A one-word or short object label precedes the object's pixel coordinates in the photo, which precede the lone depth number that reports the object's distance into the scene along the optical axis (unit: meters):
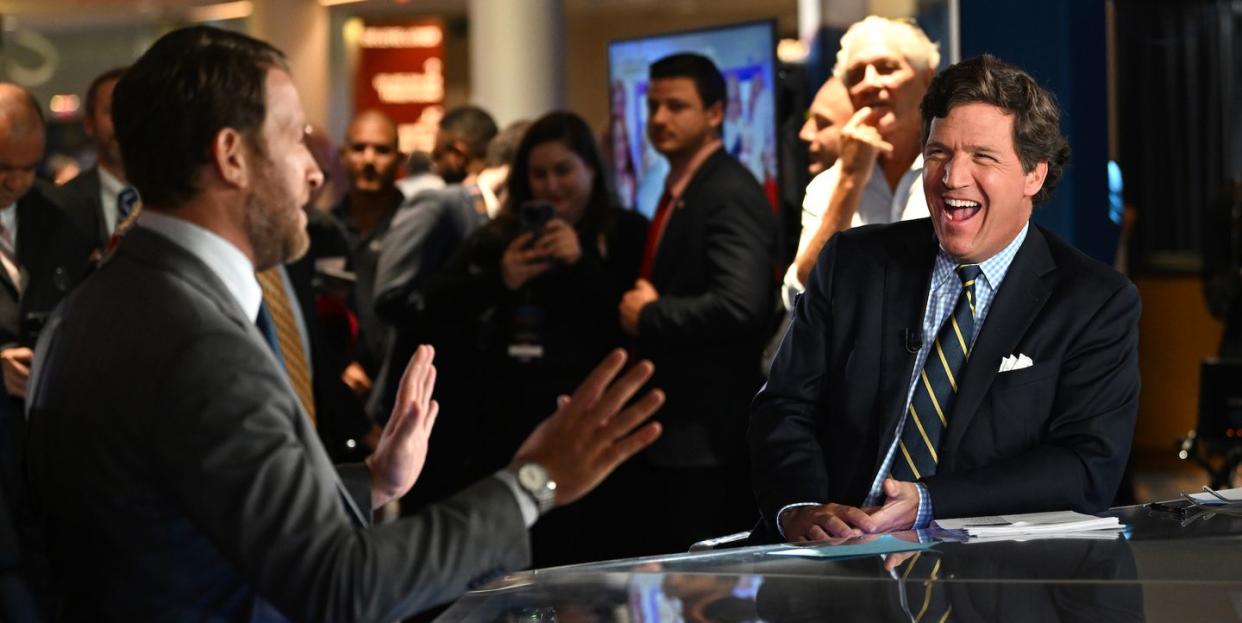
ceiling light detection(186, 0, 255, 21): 15.34
